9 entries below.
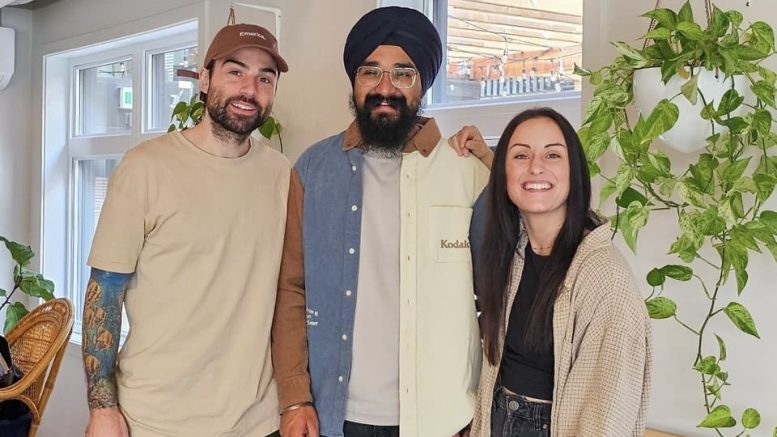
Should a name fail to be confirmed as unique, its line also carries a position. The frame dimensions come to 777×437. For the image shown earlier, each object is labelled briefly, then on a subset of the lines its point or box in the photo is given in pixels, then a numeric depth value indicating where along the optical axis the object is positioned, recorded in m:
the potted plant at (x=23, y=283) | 3.87
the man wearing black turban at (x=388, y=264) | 1.75
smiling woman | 1.44
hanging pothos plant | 1.56
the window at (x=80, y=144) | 4.62
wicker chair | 2.79
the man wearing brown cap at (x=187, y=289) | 1.83
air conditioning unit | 4.68
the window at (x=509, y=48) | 2.43
